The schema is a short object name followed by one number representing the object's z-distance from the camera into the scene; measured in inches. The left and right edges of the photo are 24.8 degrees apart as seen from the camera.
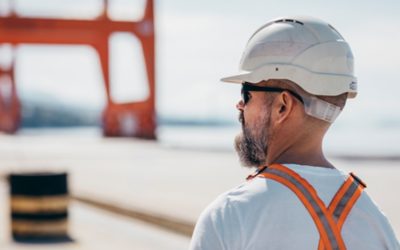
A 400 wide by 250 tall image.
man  68.4
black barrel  344.2
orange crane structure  1483.8
